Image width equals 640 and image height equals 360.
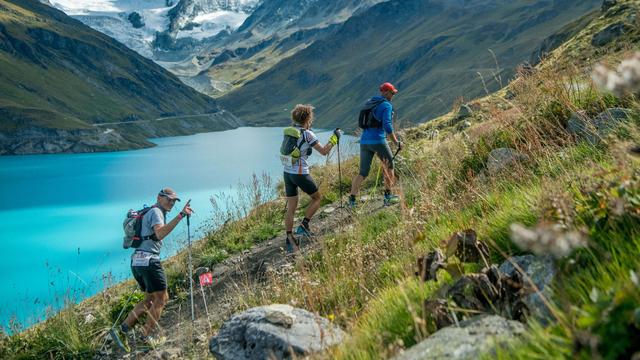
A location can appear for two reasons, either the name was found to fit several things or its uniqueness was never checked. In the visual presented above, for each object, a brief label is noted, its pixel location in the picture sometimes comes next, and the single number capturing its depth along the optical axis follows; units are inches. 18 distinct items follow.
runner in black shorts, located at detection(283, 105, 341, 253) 379.6
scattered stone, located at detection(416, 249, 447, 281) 140.5
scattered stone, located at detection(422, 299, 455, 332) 126.3
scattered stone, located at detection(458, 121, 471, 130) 735.6
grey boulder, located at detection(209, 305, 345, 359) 164.2
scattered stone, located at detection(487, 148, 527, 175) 252.8
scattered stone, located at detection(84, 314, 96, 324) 380.1
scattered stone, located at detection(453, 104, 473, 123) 875.1
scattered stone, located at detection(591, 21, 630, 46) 1316.7
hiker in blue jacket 423.8
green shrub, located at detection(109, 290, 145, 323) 386.3
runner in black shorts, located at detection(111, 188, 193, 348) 323.6
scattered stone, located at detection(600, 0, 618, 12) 1760.1
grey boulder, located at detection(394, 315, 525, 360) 104.0
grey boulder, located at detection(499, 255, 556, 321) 112.7
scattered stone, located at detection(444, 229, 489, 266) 141.2
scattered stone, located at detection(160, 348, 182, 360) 256.7
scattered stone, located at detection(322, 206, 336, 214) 495.0
